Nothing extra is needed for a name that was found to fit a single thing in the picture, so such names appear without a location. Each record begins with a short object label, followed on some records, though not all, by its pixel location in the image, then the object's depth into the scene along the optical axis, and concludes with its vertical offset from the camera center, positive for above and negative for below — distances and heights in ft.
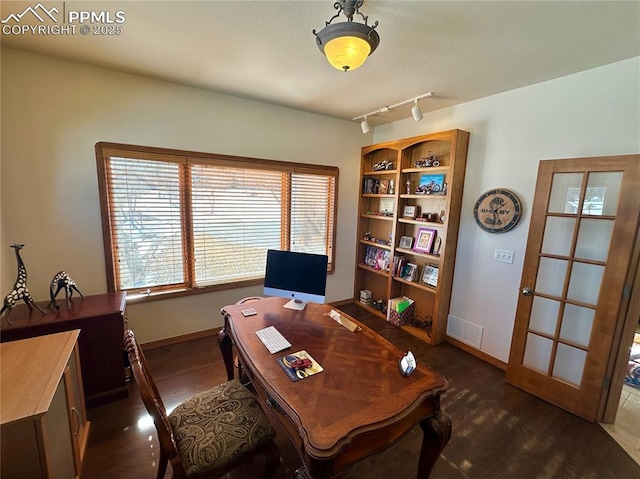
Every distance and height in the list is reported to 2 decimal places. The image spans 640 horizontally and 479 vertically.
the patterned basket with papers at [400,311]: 11.16 -4.35
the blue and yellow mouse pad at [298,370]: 4.36 -2.77
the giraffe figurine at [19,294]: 5.88 -2.29
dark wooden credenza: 6.15 -3.34
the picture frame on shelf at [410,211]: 11.13 -0.16
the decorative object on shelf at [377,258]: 12.36 -2.48
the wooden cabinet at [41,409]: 3.31 -2.95
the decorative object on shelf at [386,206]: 12.28 +0.03
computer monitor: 6.75 -1.89
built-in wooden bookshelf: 9.54 -0.50
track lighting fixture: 8.68 +3.60
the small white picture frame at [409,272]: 11.09 -2.70
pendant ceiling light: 4.32 +2.72
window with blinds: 8.18 -0.52
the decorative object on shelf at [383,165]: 11.89 +1.84
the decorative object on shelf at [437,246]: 10.14 -1.44
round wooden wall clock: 8.22 +0.01
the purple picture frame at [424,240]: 10.37 -1.26
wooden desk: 3.37 -2.81
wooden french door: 6.13 -1.63
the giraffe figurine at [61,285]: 6.60 -2.28
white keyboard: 5.09 -2.73
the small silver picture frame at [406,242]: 11.28 -1.48
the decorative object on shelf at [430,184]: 10.07 +0.92
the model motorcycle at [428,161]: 9.95 +1.77
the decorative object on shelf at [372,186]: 12.73 +0.95
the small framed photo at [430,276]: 10.32 -2.64
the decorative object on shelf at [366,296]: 13.27 -4.45
